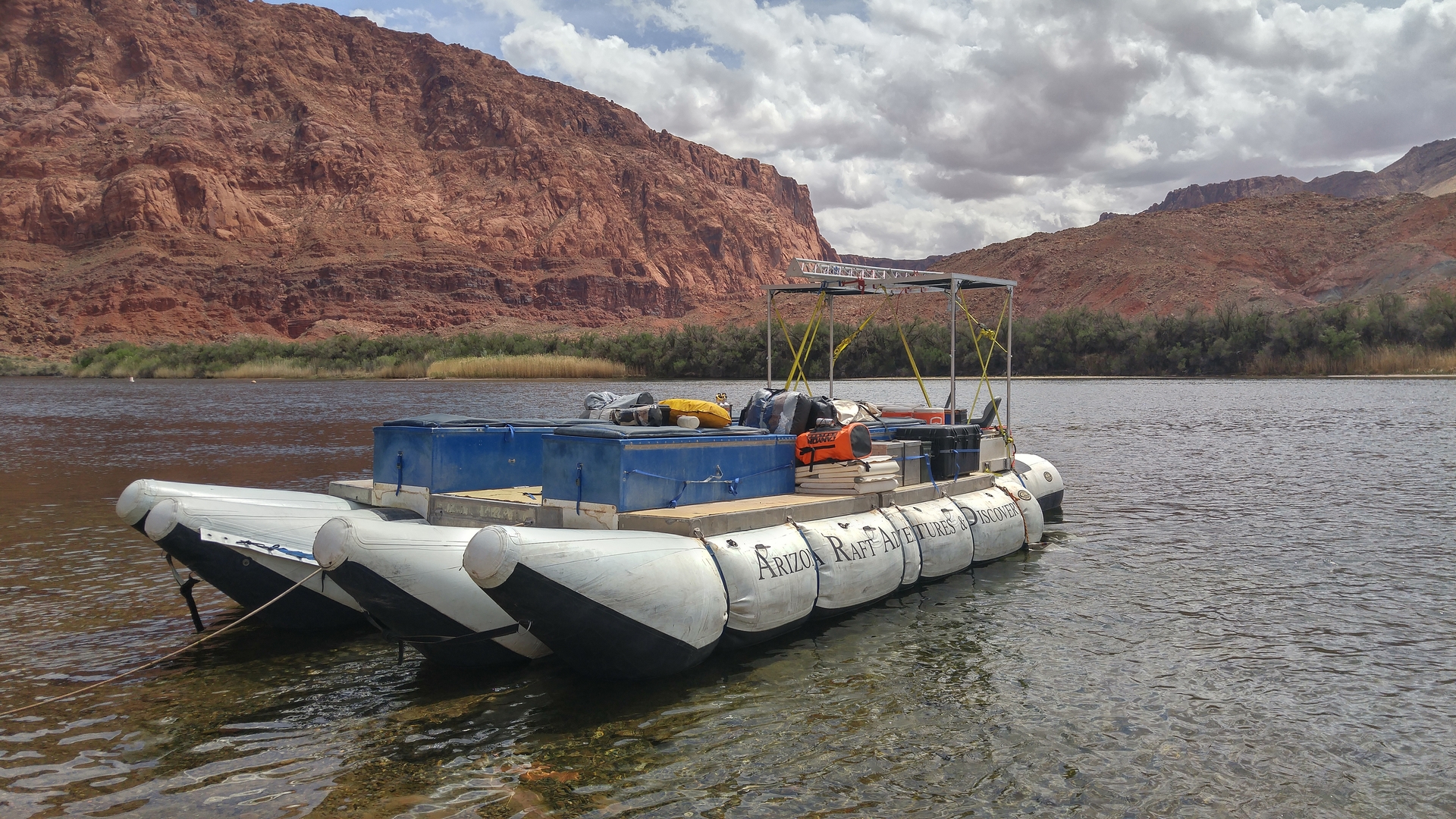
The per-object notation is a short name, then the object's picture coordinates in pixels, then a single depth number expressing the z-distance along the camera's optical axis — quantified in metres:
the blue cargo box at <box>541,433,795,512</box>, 8.71
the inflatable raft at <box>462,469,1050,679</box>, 6.93
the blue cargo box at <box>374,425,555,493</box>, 10.10
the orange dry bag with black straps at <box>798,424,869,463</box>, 11.05
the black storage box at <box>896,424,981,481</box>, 12.81
